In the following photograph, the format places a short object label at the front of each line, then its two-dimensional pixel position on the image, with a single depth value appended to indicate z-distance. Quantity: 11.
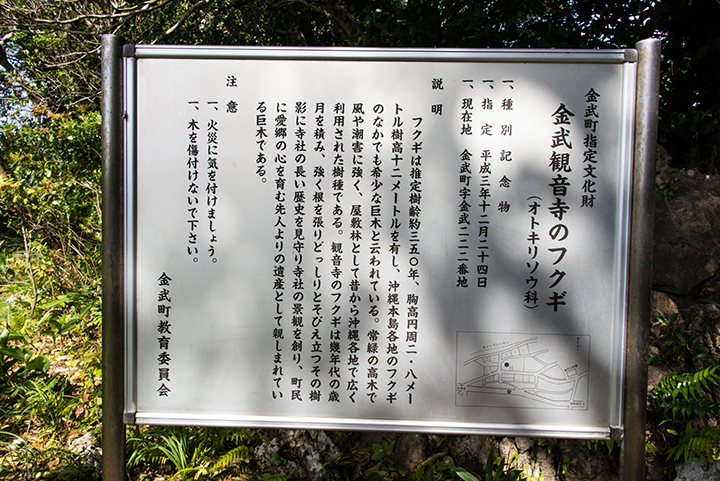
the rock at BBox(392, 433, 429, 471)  2.96
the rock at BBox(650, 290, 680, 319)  3.04
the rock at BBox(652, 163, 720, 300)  3.19
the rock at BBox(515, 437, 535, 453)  2.89
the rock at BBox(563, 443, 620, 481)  2.79
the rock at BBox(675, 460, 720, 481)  2.57
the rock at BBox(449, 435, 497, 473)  2.91
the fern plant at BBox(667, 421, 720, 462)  2.57
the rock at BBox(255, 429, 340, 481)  2.83
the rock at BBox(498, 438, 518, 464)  2.88
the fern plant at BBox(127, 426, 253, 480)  2.78
